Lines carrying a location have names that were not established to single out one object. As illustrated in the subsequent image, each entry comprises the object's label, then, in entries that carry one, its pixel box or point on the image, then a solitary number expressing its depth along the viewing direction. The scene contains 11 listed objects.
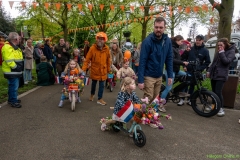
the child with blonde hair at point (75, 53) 7.39
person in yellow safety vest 5.09
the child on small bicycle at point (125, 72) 6.07
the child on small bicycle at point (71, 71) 5.71
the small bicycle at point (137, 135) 3.46
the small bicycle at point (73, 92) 5.39
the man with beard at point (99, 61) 5.88
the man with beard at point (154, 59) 3.75
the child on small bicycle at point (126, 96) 3.60
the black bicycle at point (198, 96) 5.04
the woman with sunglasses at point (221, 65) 5.06
